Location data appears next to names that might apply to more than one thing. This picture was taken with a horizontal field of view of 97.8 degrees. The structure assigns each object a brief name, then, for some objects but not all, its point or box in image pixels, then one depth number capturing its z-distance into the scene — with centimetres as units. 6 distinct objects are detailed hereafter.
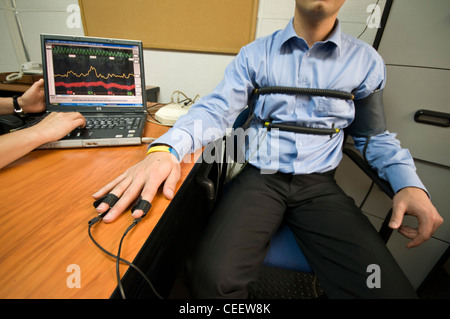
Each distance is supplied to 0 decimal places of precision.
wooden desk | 30
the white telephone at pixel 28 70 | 121
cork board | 115
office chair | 66
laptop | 75
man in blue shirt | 57
